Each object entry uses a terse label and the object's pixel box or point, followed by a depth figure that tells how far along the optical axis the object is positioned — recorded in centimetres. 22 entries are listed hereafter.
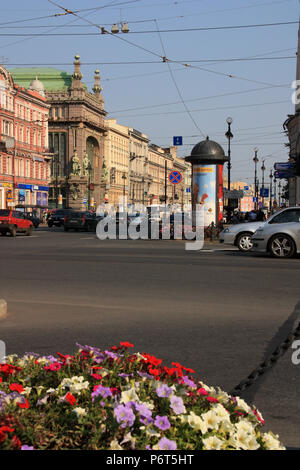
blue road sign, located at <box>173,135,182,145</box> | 6488
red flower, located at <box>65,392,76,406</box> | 290
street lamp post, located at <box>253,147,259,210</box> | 7969
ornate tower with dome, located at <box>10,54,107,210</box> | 11436
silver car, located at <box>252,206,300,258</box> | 2092
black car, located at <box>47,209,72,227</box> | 6325
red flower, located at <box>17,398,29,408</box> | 286
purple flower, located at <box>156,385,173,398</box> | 303
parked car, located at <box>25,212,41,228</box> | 6311
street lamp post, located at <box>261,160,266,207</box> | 9372
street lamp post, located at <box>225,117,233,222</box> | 4950
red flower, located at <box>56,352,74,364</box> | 353
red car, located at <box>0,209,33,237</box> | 3971
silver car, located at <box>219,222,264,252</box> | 2478
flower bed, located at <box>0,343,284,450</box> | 265
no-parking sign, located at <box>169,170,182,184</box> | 3490
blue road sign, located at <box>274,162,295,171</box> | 4562
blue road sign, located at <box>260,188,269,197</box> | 8253
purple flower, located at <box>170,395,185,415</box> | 290
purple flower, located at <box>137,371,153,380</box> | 331
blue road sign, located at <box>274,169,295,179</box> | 4459
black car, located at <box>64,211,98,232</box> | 5103
